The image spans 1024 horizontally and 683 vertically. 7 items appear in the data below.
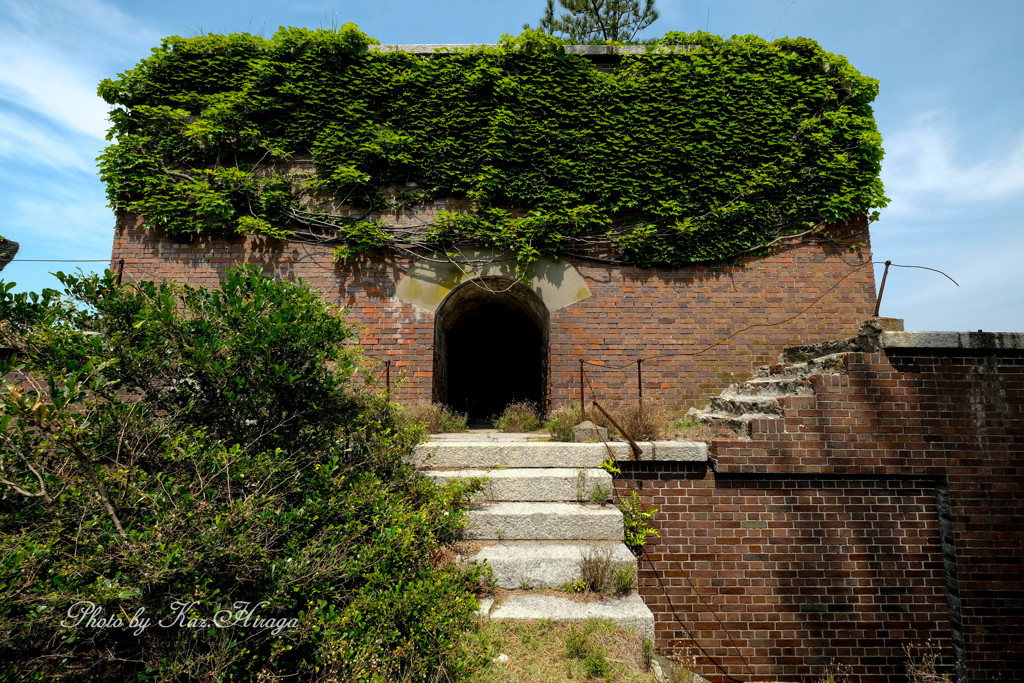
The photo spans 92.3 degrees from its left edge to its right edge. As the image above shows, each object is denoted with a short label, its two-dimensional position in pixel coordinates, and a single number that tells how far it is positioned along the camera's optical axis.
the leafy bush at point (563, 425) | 5.71
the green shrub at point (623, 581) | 3.86
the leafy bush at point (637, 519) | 4.93
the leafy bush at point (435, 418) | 6.91
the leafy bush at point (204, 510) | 2.48
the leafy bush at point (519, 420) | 7.36
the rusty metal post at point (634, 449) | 5.16
